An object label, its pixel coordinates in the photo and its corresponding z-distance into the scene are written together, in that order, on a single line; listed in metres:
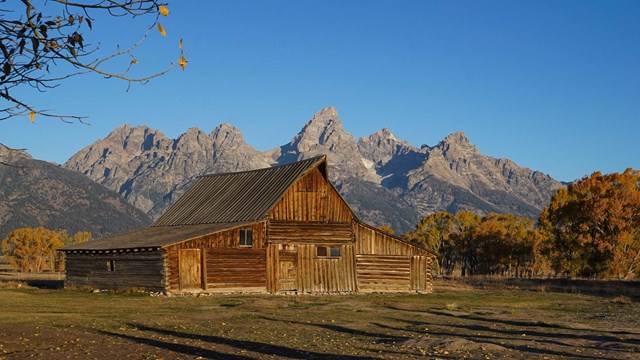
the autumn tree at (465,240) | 96.69
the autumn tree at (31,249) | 95.94
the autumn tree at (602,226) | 71.44
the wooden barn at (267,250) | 43.53
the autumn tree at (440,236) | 102.25
